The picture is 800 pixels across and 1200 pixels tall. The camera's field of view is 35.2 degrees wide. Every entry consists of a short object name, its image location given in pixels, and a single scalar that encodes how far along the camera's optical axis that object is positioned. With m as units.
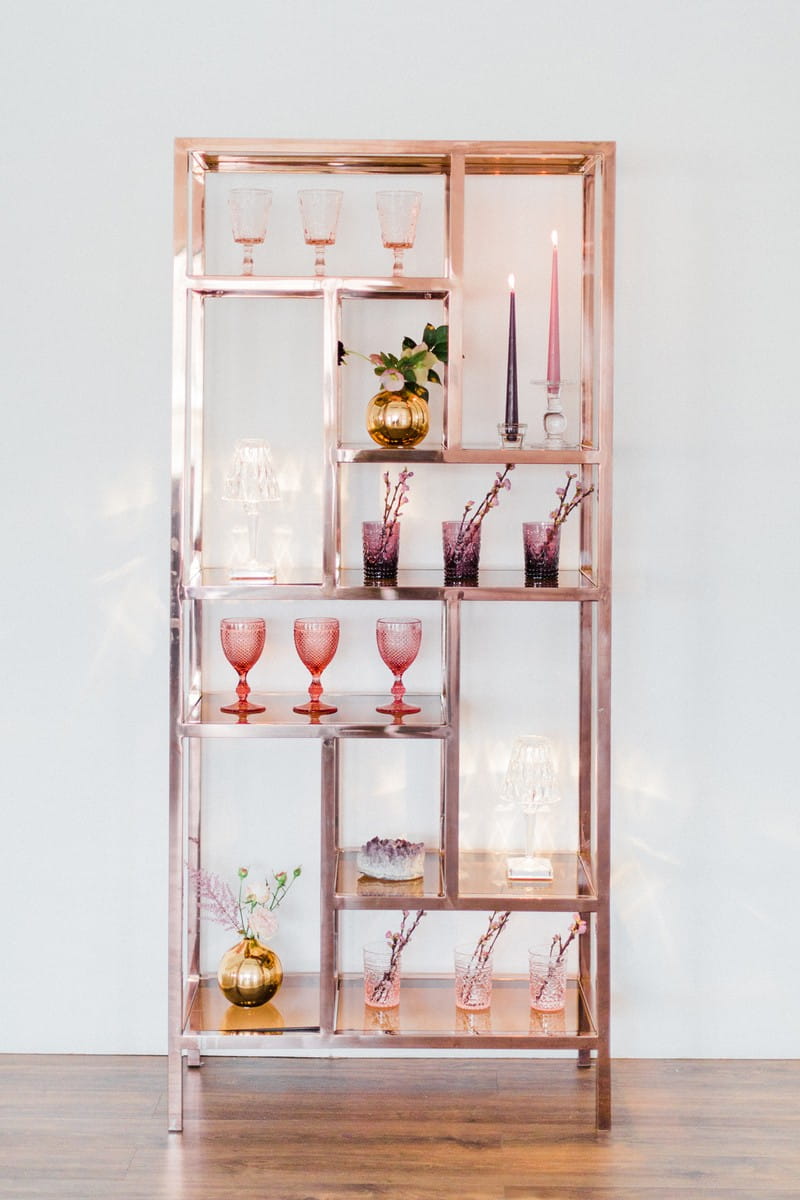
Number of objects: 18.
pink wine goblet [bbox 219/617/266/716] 2.52
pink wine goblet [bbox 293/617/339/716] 2.53
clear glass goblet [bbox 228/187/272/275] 2.43
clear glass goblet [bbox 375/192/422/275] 2.42
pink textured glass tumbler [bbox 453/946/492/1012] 2.55
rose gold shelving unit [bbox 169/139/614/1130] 2.38
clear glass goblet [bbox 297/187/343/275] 2.43
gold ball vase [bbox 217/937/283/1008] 2.56
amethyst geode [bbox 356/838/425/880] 2.54
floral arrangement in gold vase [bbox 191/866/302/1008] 2.56
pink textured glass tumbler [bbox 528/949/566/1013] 2.55
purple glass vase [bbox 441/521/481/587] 2.46
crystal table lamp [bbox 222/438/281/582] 2.53
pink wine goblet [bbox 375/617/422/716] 2.52
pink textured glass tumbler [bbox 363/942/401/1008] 2.56
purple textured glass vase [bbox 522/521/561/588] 2.45
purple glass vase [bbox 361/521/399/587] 2.48
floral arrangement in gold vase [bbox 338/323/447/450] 2.44
